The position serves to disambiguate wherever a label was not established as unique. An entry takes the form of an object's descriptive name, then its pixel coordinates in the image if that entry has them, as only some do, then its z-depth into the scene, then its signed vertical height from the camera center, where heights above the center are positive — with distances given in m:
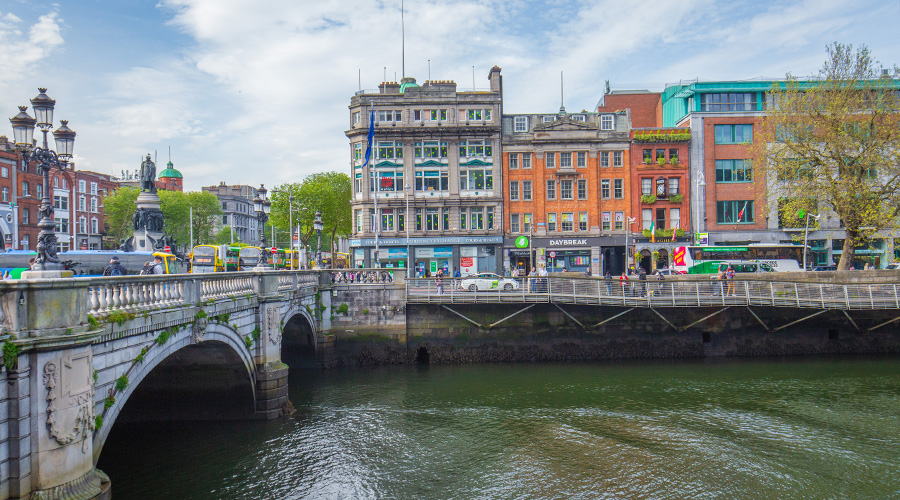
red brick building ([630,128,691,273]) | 52.69 +5.15
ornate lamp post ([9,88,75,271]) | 13.87 +2.95
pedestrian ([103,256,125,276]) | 20.30 -0.39
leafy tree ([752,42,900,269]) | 35.31 +6.14
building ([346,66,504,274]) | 51.88 +6.37
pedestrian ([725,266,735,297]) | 30.47 -1.71
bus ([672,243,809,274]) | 45.56 -0.68
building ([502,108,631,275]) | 52.75 +5.13
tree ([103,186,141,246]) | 74.62 +5.70
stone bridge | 8.57 -1.86
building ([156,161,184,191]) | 99.56 +13.55
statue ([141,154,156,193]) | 35.62 +4.91
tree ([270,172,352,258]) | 64.00 +5.36
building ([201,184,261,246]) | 119.25 +9.23
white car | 31.83 -1.83
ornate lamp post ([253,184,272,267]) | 36.03 +3.27
